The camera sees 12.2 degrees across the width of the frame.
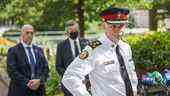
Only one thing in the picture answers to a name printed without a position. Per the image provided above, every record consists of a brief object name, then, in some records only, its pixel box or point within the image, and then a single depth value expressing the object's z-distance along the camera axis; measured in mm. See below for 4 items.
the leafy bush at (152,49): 12685
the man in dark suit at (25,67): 11272
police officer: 6287
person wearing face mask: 11433
